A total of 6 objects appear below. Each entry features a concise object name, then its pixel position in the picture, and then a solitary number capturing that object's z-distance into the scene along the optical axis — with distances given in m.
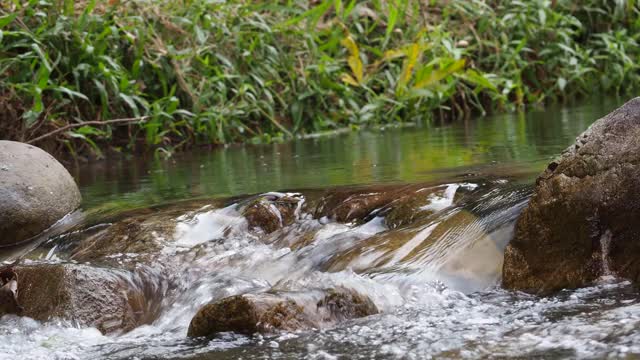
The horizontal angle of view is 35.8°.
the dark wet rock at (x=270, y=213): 3.96
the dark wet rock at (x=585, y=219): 3.02
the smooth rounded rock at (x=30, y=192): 4.21
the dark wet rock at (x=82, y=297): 3.17
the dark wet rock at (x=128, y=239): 3.80
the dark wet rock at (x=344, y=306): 2.84
